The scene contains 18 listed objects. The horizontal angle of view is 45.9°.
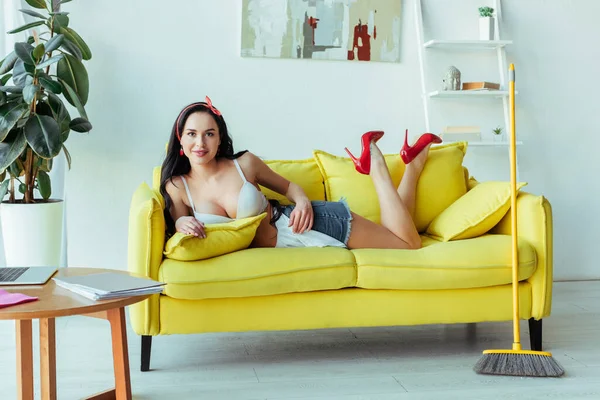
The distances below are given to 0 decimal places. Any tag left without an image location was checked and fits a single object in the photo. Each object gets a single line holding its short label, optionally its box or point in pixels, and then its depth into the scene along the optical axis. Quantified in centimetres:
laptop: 196
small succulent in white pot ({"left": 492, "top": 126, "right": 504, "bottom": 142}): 416
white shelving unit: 397
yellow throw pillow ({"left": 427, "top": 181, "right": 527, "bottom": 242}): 296
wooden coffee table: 168
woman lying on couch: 288
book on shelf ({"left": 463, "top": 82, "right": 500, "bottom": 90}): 395
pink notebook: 169
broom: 253
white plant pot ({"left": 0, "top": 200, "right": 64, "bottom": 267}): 324
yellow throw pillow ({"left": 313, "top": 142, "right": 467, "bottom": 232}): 322
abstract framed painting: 390
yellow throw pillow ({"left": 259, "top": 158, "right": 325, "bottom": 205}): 326
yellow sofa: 256
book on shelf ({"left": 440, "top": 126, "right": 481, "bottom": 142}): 398
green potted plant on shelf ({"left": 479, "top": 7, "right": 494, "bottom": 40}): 403
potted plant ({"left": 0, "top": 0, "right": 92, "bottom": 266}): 309
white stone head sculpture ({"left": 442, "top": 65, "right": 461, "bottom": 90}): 398
